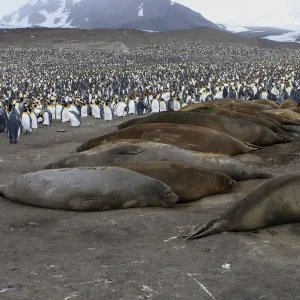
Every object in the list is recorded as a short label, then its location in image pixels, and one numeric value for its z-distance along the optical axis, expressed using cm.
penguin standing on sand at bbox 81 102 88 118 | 2058
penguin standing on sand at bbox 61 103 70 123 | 1817
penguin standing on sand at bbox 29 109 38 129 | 1547
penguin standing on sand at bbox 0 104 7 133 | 1465
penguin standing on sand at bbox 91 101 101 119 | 1972
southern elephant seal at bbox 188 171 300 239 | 439
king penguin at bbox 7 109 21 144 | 1216
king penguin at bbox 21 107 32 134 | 1401
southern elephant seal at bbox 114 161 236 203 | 582
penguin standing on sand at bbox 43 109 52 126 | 1714
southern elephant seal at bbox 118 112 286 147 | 848
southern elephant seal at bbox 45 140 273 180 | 654
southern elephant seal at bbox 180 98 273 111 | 1119
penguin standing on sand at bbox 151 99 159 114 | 2125
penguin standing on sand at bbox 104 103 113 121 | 1853
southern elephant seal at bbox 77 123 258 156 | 753
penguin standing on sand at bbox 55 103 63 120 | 1948
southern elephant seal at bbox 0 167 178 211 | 557
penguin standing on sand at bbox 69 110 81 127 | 1645
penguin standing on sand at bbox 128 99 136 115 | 2123
